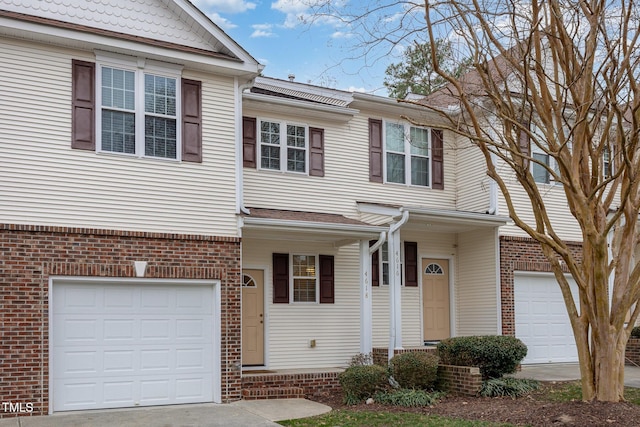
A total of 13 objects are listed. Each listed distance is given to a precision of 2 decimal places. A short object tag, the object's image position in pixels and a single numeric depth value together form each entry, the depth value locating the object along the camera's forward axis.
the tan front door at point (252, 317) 13.58
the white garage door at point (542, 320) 15.55
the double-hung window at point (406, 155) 15.62
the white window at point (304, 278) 14.24
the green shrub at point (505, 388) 11.78
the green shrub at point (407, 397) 11.38
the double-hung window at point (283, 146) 14.20
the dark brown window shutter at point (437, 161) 16.03
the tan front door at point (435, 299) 15.84
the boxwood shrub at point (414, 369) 12.09
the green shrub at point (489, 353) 12.23
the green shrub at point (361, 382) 11.76
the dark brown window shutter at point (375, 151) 15.35
